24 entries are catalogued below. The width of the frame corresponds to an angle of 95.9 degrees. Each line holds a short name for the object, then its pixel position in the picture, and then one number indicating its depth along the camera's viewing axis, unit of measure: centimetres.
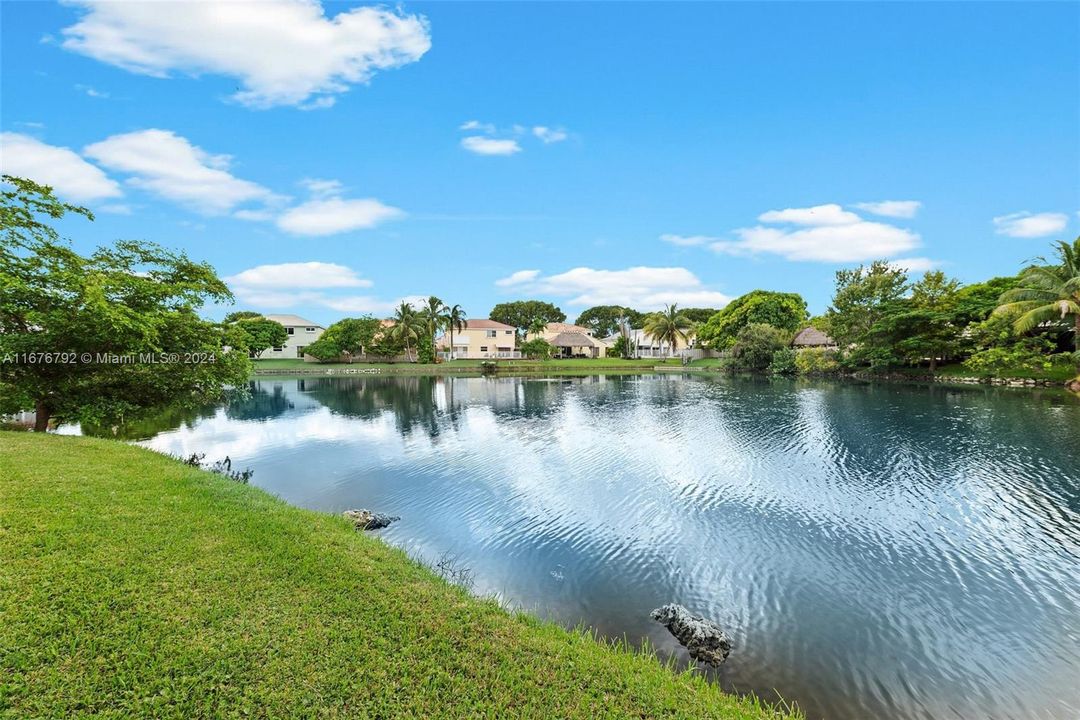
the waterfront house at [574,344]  8612
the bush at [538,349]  7631
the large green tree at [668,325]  7631
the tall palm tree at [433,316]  7281
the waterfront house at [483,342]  8512
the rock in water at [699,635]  597
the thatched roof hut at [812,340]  6078
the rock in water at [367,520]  1001
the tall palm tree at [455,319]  7556
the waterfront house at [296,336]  8188
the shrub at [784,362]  5641
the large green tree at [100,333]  1185
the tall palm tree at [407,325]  7106
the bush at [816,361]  5163
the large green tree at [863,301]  4831
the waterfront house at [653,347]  8594
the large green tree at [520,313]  9988
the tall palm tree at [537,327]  8908
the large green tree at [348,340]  7388
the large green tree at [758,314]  7238
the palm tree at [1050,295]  3522
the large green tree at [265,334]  6794
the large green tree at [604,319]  10875
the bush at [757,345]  5959
